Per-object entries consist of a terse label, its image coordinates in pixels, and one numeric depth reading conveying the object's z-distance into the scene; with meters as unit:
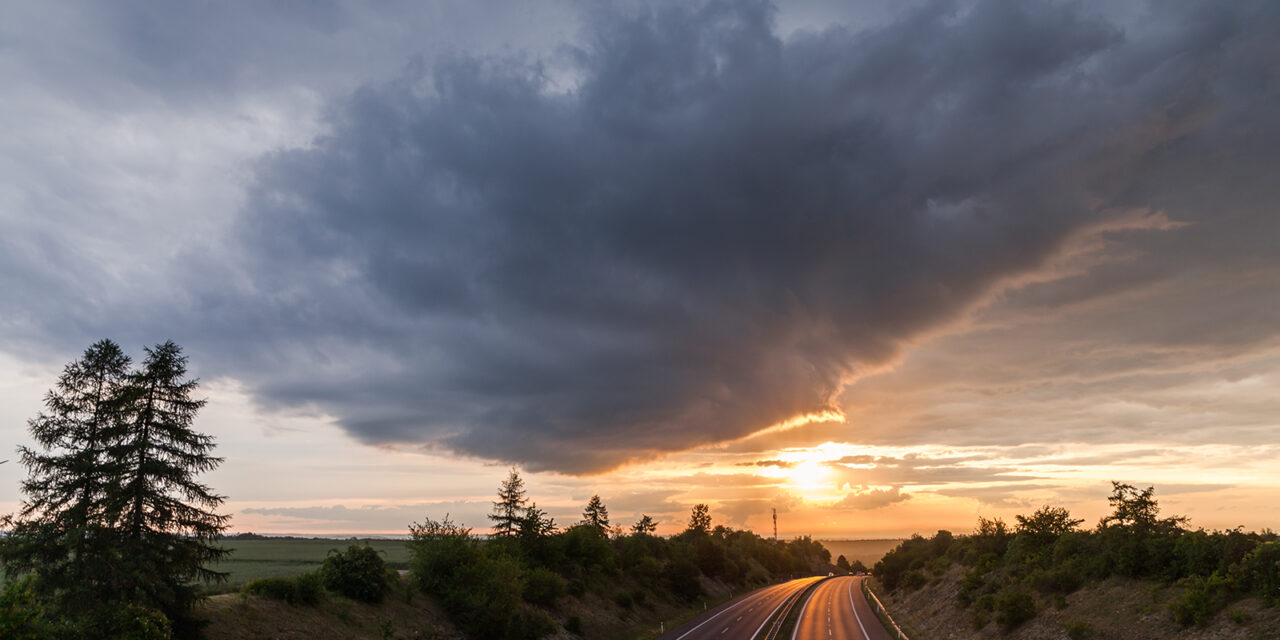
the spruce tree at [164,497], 22.81
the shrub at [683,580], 83.75
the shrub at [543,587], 50.28
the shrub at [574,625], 49.88
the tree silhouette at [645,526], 112.94
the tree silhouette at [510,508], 62.47
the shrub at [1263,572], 22.75
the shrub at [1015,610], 34.53
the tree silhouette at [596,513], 89.88
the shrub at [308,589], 32.53
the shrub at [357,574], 37.25
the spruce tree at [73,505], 21.34
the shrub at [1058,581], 34.69
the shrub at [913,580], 70.62
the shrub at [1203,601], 24.14
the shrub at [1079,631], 28.73
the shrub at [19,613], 15.98
